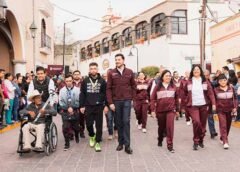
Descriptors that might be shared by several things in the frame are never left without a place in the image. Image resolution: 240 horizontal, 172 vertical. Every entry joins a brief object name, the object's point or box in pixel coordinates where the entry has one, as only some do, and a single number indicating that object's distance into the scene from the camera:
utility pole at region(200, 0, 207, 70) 16.08
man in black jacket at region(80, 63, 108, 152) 7.02
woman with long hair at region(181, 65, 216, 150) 7.03
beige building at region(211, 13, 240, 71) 19.04
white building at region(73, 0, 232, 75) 33.67
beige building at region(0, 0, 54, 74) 17.58
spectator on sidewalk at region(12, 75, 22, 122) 10.55
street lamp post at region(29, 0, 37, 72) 16.23
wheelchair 6.41
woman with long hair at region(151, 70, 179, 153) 7.00
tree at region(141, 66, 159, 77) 32.69
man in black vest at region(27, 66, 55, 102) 7.07
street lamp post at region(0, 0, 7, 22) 7.41
